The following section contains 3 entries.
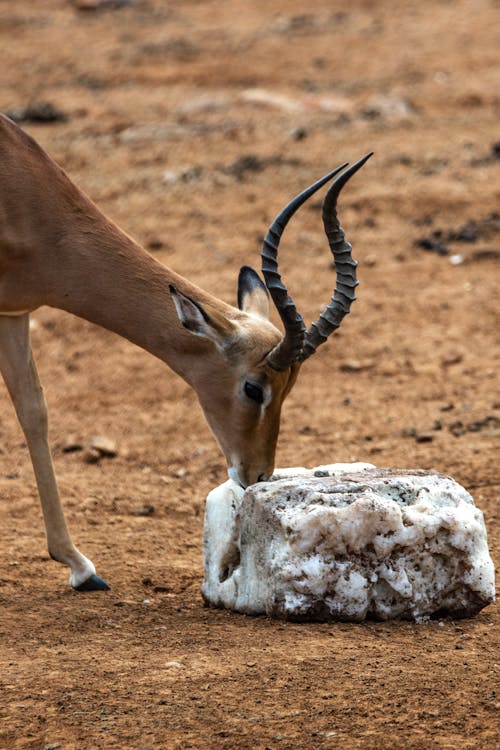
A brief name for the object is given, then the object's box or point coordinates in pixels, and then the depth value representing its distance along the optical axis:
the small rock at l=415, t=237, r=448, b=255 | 23.89
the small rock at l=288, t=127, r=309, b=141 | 29.62
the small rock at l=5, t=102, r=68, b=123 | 31.69
